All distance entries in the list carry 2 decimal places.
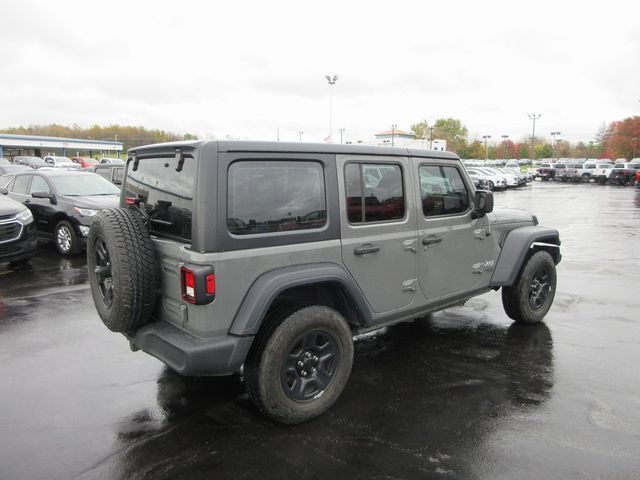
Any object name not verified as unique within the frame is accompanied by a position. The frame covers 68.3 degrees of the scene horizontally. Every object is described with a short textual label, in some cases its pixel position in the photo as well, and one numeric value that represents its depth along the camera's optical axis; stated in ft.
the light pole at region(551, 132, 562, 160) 395.55
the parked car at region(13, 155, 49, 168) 120.47
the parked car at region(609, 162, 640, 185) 123.13
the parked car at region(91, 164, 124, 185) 49.60
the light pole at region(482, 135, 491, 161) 342.68
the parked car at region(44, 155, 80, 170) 120.43
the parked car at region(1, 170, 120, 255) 29.73
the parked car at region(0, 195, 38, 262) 25.21
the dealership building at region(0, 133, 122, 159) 214.48
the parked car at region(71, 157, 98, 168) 139.88
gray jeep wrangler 9.83
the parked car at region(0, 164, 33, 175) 66.95
